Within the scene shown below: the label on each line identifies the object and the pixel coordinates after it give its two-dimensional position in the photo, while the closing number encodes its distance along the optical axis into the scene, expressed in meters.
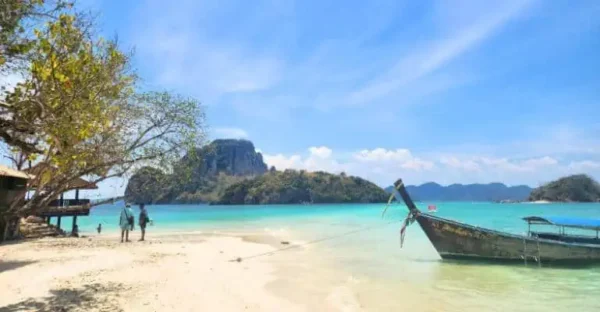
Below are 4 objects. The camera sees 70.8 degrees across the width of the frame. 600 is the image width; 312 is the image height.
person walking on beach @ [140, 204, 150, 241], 17.45
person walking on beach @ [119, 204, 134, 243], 16.97
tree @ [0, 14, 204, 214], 5.36
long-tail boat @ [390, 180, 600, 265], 13.54
